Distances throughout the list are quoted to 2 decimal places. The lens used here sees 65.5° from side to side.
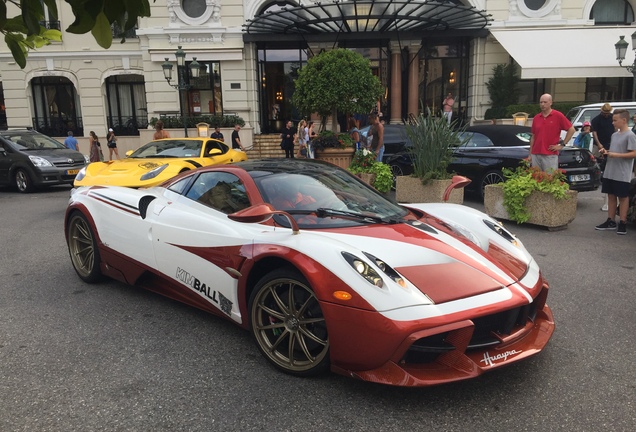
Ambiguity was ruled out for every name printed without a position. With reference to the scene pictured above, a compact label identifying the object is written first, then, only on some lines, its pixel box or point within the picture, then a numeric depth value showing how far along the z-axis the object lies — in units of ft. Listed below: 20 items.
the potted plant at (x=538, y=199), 24.44
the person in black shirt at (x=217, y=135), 54.08
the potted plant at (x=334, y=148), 36.40
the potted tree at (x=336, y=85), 36.68
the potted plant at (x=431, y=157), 29.05
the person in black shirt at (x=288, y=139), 55.26
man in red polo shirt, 25.68
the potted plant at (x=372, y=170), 33.19
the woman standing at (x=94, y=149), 54.39
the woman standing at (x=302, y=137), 48.91
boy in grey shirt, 22.84
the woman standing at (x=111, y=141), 65.41
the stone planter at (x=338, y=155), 36.33
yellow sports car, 28.37
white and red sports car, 8.90
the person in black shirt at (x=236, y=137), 54.53
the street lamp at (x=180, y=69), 59.00
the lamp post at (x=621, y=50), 57.88
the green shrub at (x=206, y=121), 72.69
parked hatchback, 43.70
